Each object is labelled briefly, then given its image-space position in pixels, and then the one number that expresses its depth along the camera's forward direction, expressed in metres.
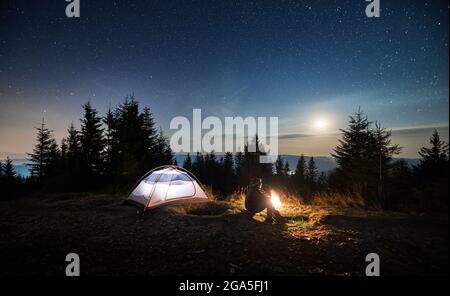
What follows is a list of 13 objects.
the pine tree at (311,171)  69.88
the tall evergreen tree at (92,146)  22.64
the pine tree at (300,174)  64.26
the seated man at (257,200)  6.39
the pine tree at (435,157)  24.24
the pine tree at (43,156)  29.11
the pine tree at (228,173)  53.38
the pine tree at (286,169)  73.72
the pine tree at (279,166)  70.90
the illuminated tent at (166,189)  7.67
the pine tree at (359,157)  17.55
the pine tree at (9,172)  30.10
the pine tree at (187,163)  54.38
